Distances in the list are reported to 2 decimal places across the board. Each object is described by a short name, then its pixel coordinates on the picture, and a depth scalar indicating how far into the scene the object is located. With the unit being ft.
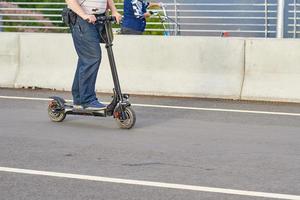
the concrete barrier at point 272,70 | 39.29
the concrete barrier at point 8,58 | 45.75
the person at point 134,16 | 46.09
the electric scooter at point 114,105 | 31.17
